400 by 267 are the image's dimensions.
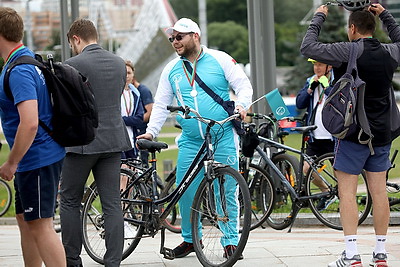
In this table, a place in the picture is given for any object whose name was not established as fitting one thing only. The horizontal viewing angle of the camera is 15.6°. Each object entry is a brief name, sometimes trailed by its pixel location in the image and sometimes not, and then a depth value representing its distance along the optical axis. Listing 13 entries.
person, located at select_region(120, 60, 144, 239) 16.82
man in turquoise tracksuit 11.50
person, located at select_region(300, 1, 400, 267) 10.47
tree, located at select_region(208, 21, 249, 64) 168.98
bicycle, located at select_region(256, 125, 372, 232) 15.09
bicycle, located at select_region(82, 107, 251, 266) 10.91
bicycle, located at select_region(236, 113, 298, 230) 15.26
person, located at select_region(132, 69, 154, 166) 17.98
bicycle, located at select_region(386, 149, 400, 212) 15.76
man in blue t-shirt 8.78
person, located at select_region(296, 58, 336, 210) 16.29
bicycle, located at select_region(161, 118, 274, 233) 15.24
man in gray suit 10.30
